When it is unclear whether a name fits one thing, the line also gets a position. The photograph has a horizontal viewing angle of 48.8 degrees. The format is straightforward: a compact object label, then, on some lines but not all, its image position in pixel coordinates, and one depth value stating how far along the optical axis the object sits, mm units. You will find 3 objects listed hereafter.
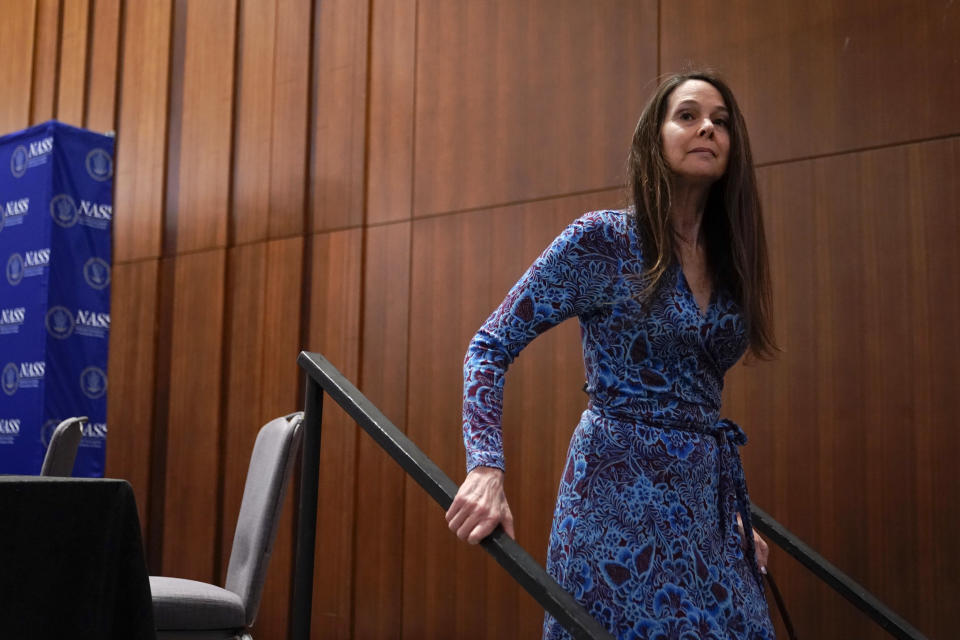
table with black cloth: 1613
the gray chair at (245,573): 2473
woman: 1474
